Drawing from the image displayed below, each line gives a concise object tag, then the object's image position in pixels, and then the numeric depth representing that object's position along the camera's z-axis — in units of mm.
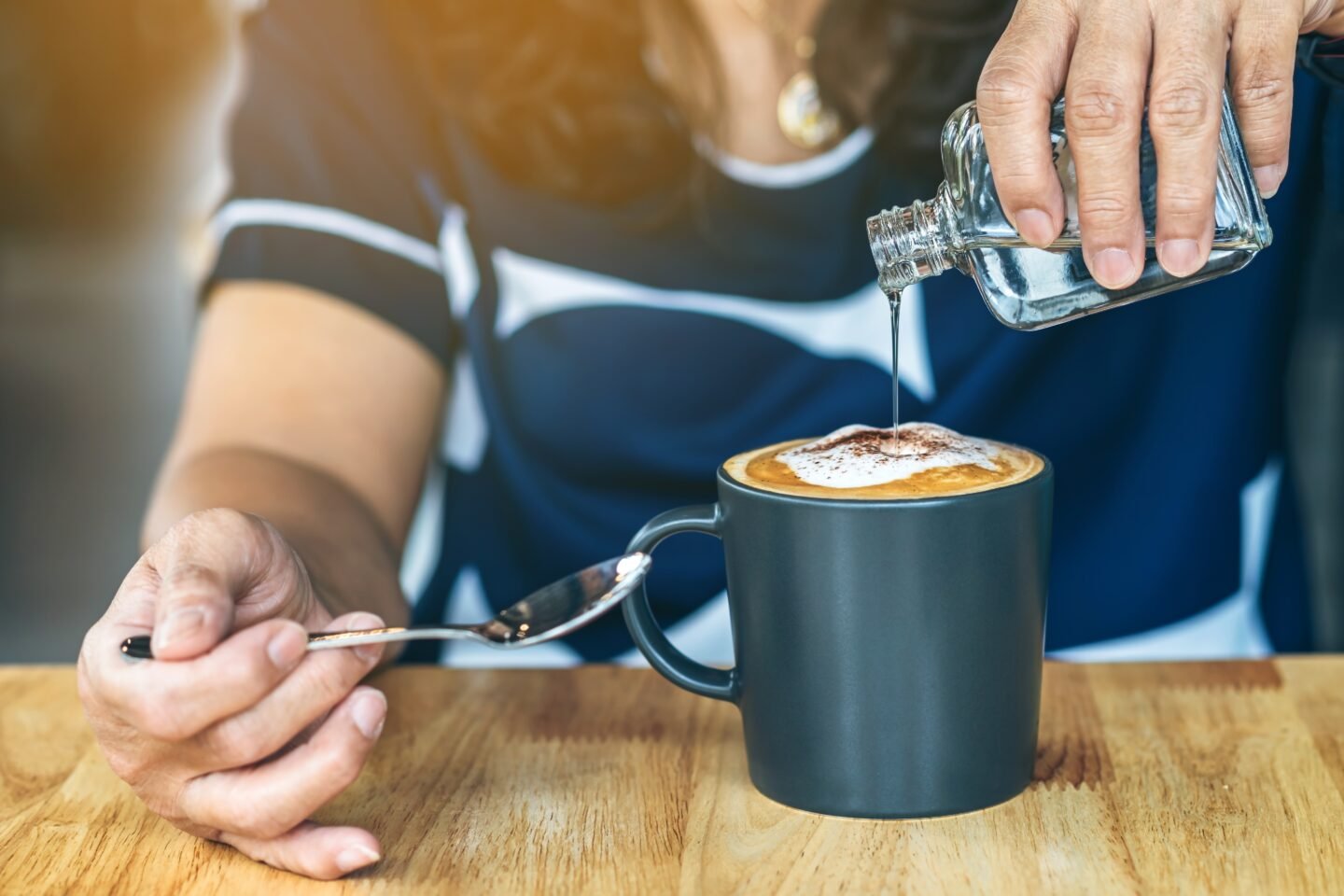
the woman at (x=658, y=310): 1264
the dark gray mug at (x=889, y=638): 638
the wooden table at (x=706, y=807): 644
